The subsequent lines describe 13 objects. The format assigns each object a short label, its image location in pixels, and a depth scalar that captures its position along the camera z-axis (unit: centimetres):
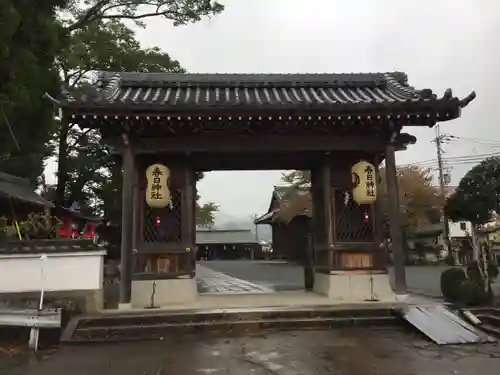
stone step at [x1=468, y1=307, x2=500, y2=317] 938
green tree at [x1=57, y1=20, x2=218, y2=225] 2509
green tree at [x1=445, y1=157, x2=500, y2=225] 1085
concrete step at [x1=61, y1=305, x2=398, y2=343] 880
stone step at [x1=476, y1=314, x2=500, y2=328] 890
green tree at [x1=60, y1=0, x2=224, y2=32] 2236
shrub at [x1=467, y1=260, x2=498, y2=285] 1038
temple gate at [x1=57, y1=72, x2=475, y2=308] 1065
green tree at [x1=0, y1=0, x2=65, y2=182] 1227
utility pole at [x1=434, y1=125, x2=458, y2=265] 3248
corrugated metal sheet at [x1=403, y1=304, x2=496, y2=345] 777
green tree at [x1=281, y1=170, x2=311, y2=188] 3816
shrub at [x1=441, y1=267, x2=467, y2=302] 1050
